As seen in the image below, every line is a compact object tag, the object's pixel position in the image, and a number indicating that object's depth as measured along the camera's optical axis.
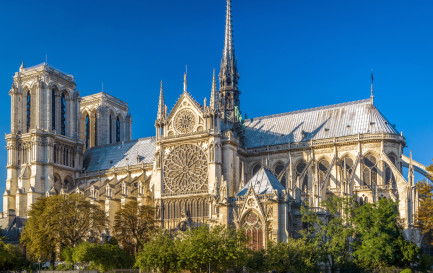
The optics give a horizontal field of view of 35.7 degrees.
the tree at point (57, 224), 59.78
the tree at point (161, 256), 45.12
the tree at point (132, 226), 65.69
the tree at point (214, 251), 43.31
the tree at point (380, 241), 46.22
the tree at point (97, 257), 54.53
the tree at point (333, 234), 45.94
